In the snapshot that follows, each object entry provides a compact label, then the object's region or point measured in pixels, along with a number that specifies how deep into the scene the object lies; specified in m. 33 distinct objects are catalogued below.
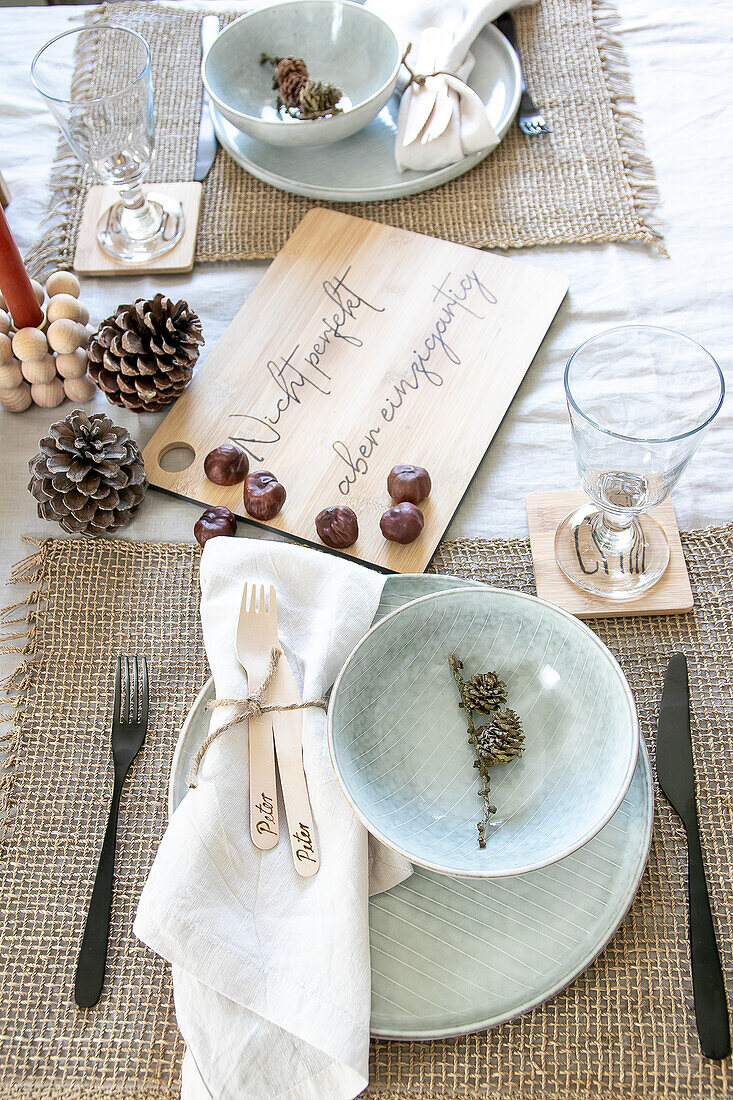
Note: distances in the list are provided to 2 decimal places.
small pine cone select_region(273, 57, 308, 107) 1.04
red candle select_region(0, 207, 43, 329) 0.83
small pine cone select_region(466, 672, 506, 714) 0.67
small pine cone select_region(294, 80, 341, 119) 1.02
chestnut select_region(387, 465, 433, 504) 0.81
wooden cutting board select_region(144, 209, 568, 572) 0.85
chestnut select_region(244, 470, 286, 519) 0.81
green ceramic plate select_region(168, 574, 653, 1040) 0.58
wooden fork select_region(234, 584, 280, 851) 0.62
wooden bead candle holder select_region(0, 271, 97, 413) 0.88
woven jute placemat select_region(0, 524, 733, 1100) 0.59
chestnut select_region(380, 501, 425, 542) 0.79
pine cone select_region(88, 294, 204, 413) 0.85
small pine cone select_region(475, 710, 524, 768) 0.65
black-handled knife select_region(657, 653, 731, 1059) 0.59
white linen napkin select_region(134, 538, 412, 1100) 0.55
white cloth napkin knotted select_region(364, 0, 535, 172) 1.01
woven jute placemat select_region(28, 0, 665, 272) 1.02
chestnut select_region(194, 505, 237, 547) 0.81
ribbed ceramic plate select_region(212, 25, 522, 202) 1.04
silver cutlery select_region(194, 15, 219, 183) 1.08
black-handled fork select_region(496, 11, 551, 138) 1.08
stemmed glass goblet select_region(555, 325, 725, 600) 0.74
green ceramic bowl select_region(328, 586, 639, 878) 0.60
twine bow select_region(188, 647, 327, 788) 0.64
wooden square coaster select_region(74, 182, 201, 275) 1.01
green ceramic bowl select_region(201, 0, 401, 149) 1.04
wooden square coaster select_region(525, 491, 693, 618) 0.76
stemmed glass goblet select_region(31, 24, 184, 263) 0.89
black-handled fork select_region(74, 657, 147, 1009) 0.62
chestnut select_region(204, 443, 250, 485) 0.85
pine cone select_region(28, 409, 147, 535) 0.80
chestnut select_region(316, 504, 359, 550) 0.80
